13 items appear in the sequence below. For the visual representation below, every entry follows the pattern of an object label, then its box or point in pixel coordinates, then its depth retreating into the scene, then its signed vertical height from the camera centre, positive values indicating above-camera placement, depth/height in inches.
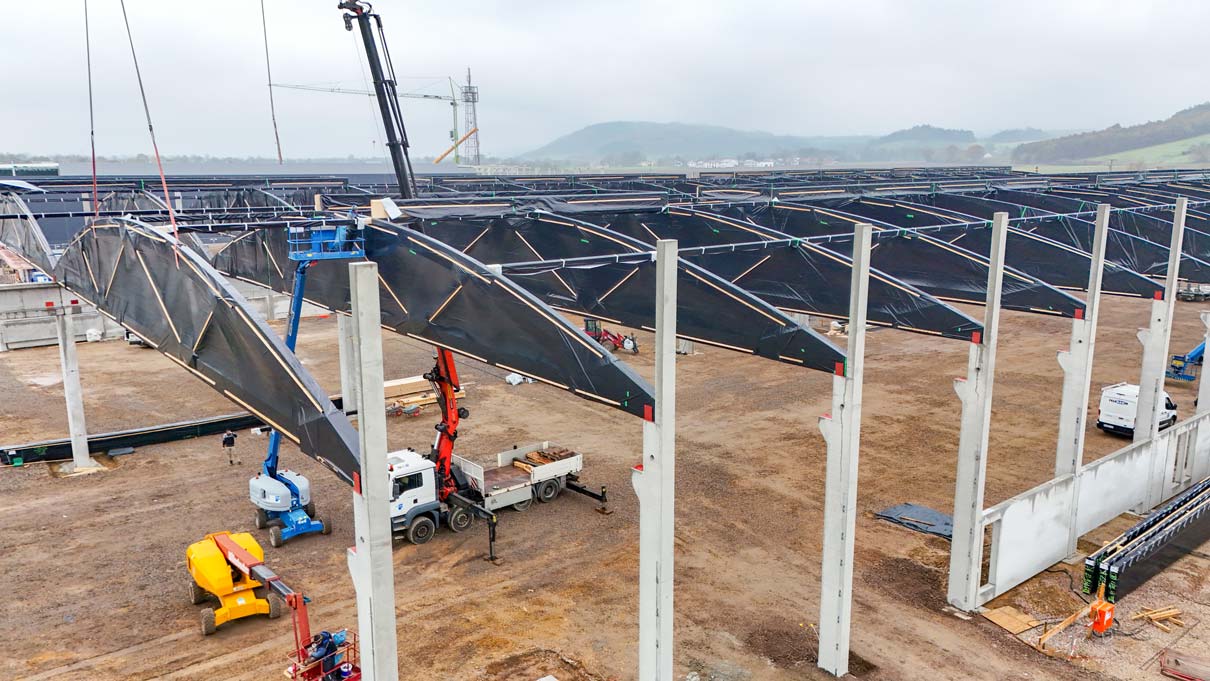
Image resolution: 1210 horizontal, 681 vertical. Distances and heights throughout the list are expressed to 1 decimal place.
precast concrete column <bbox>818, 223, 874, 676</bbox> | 535.2 -196.6
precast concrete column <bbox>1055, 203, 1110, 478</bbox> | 679.1 -157.8
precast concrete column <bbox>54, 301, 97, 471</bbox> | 901.8 -230.4
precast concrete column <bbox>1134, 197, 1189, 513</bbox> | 767.1 -159.8
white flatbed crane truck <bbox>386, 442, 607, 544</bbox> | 753.6 -293.4
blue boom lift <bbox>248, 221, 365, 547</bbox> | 699.4 -279.4
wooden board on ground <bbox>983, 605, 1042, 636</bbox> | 610.7 -323.2
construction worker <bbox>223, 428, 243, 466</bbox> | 906.1 -282.8
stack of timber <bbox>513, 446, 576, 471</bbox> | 857.1 -287.7
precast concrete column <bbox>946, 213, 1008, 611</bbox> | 604.4 -188.7
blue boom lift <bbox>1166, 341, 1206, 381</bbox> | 1317.4 -307.6
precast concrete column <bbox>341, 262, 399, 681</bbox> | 367.6 -149.3
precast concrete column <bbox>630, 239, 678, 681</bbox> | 446.6 -172.5
